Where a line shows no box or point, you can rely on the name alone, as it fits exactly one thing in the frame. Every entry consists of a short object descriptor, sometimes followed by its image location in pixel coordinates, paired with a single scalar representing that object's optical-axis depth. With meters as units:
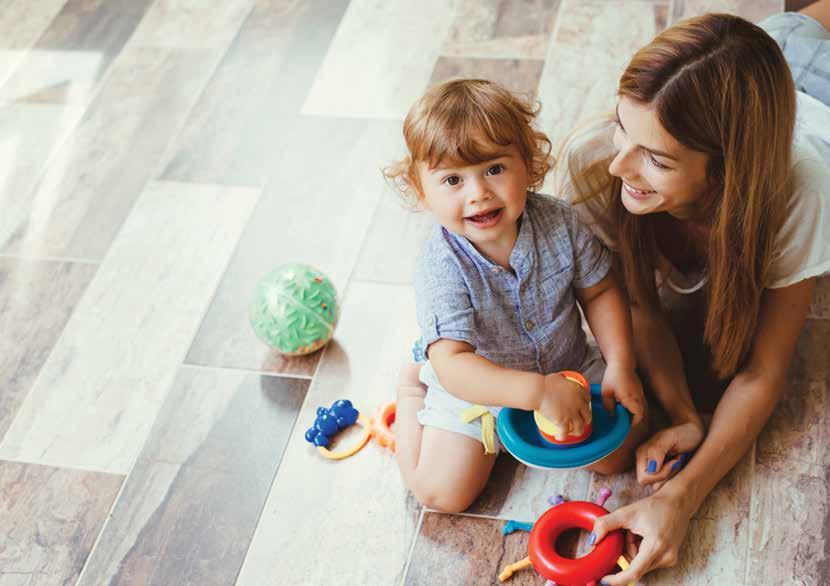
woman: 1.19
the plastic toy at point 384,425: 1.55
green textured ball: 1.60
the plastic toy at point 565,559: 1.33
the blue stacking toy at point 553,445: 1.33
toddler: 1.24
